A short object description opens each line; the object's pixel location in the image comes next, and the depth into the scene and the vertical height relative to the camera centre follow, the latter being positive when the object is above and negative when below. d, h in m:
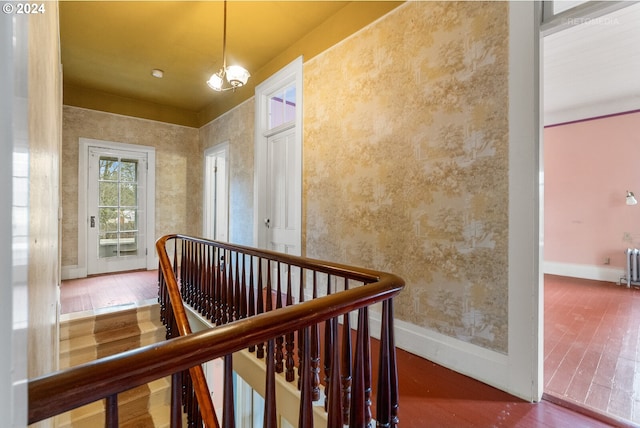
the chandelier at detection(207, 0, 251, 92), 2.66 +1.27
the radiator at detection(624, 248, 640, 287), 4.46 -0.81
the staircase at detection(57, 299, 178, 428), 2.68 -1.38
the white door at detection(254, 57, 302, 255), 3.41 +0.55
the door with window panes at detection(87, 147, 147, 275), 4.98 +0.05
